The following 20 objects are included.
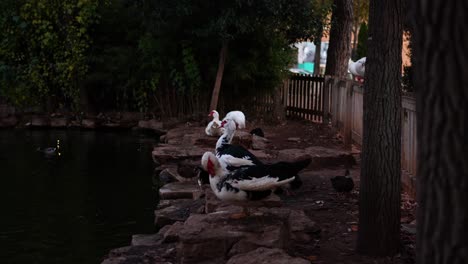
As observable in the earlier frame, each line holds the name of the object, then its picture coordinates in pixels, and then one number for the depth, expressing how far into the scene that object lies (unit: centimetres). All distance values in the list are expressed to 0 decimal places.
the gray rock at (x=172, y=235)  662
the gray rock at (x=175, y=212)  816
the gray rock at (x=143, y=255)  621
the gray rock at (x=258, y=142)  1197
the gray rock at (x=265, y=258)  495
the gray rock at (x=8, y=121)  1855
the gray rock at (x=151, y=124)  1745
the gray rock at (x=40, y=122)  1853
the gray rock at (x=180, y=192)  936
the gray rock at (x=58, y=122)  1851
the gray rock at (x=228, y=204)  656
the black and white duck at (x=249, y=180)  614
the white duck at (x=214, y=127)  1265
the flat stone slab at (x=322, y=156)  980
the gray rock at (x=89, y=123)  1853
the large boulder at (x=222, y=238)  566
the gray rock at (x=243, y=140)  1183
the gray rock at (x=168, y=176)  1061
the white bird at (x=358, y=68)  1434
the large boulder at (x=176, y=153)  1159
